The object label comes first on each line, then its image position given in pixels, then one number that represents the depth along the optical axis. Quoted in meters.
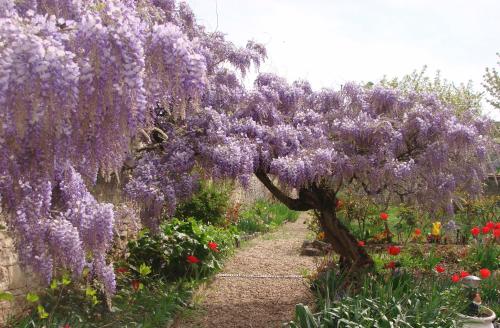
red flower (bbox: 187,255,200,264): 6.22
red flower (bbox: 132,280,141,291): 5.58
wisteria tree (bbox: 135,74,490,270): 4.89
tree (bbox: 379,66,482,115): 14.57
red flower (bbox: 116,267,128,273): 5.81
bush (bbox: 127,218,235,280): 6.45
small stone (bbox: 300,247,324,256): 8.88
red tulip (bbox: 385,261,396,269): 5.61
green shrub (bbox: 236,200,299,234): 10.87
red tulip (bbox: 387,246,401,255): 5.81
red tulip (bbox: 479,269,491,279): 5.22
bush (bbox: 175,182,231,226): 9.23
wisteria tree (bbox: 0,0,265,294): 1.97
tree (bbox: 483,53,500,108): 16.33
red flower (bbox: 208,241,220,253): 6.72
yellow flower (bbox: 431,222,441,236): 8.24
